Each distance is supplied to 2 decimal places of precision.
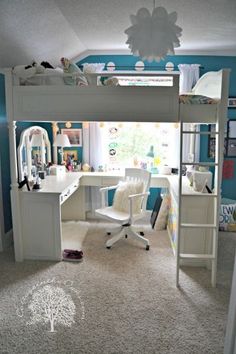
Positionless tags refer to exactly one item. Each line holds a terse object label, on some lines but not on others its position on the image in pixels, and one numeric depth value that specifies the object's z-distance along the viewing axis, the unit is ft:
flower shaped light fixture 6.36
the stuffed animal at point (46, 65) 10.21
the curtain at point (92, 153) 14.84
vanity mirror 12.64
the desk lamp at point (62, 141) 14.24
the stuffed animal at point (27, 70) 9.56
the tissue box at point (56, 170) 13.83
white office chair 11.76
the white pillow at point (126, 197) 12.53
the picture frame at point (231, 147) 14.69
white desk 10.35
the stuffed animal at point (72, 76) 9.77
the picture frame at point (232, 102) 14.38
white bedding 9.93
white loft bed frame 9.33
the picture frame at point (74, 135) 15.26
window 15.11
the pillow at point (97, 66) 14.29
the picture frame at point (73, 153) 15.55
